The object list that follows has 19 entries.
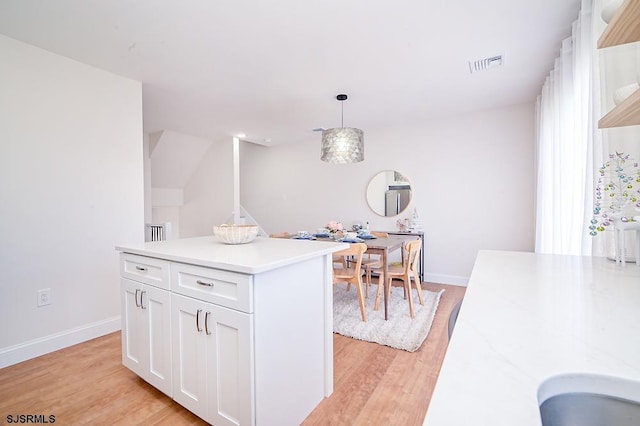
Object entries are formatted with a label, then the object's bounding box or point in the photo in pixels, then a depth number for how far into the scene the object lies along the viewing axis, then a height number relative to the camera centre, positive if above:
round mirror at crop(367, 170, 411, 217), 4.54 +0.24
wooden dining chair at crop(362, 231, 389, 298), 3.22 -0.62
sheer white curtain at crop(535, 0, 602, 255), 1.73 +0.49
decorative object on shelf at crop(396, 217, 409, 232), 4.48 -0.24
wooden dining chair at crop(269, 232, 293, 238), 3.92 -0.36
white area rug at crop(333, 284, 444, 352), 2.45 -1.08
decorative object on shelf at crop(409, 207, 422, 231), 4.36 -0.22
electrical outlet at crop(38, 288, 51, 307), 2.33 -0.70
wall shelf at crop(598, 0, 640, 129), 0.82 +0.54
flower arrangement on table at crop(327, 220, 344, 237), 3.52 -0.24
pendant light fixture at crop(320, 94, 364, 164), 3.15 +0.69
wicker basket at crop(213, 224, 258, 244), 1.83 -0.16
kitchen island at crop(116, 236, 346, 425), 1.27 -0.58
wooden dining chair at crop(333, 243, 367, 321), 2.72 -0.66
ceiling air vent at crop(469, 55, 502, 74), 2.52 +1.27
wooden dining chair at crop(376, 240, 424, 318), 2.94 -0.65
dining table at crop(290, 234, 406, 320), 2.84 -0.37
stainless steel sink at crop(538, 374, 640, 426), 0.46 -0.31
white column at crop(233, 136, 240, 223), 5.29 +0.49
